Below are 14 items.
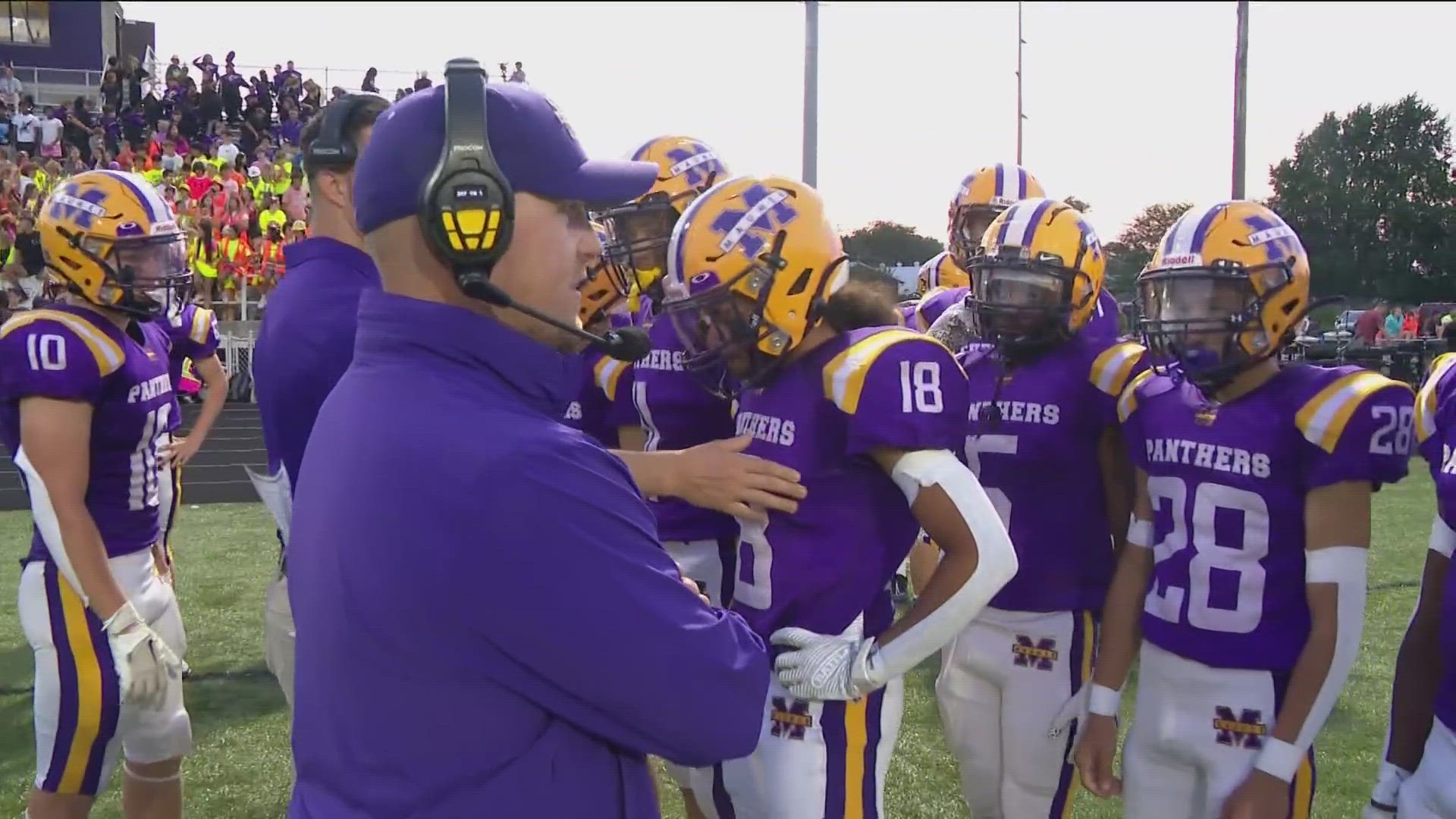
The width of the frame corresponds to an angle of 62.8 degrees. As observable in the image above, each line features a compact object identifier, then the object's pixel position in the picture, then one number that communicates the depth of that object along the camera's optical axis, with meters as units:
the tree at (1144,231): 28.18
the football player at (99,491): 3.23
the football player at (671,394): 3.62
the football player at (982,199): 4.96
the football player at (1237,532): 2.51
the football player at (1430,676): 2.50
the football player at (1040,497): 3.16
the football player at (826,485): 2.34
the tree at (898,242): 35.84
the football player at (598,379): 4.00
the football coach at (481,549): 1.19
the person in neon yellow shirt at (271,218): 16.86
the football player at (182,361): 4.30
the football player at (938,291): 4.71
